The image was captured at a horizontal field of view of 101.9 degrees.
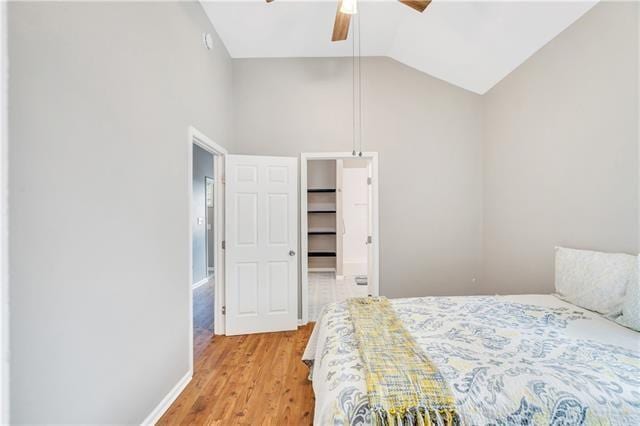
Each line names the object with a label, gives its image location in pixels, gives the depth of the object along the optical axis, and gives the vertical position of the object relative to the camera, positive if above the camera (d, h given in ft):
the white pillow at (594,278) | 5.21 -1.42
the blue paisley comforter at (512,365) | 3.19 -2.23
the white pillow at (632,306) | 4.70 -1.72
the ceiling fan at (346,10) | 5.89 +4.81
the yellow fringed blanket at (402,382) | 3.12 -2.24
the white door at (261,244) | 9.57 -1.14
